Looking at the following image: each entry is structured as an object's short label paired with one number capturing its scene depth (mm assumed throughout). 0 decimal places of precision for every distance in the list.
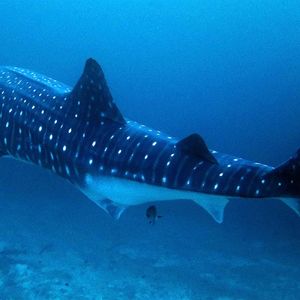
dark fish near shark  6422
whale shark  3443
